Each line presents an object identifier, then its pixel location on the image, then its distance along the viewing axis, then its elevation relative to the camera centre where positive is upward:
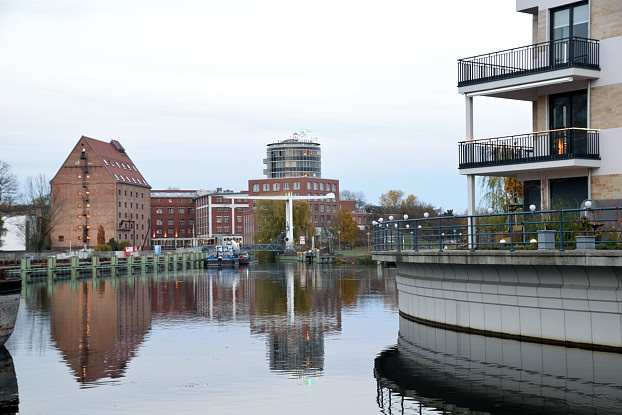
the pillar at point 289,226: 152.73 +1.21
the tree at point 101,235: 152.38 +0.11
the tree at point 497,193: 50.50 +2.18
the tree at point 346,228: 165.50 +0.82
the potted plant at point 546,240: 24.30 -0.26
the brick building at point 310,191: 193.38 +9.09
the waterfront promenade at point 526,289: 22.33 -1.60
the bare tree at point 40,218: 126.25 +2.60
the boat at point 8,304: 26.23 -1.93
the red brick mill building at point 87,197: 155.75 +6.57
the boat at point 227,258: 119.31 -3.14
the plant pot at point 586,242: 22.84 -0.31
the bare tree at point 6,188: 107.83 +5.87
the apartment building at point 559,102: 31.16 +4.53
